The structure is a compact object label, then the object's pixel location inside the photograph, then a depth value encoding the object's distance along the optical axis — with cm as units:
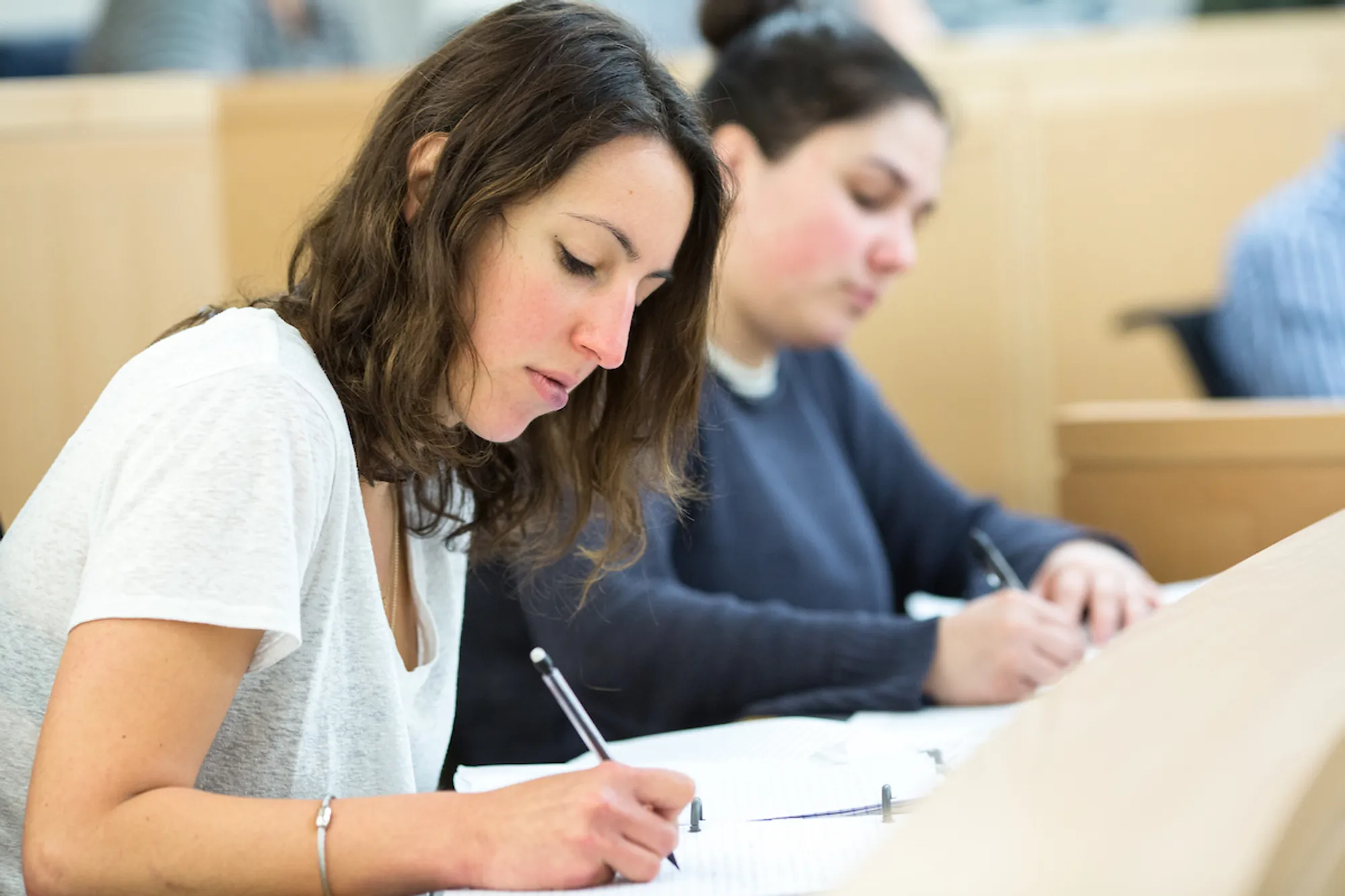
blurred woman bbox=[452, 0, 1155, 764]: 233
